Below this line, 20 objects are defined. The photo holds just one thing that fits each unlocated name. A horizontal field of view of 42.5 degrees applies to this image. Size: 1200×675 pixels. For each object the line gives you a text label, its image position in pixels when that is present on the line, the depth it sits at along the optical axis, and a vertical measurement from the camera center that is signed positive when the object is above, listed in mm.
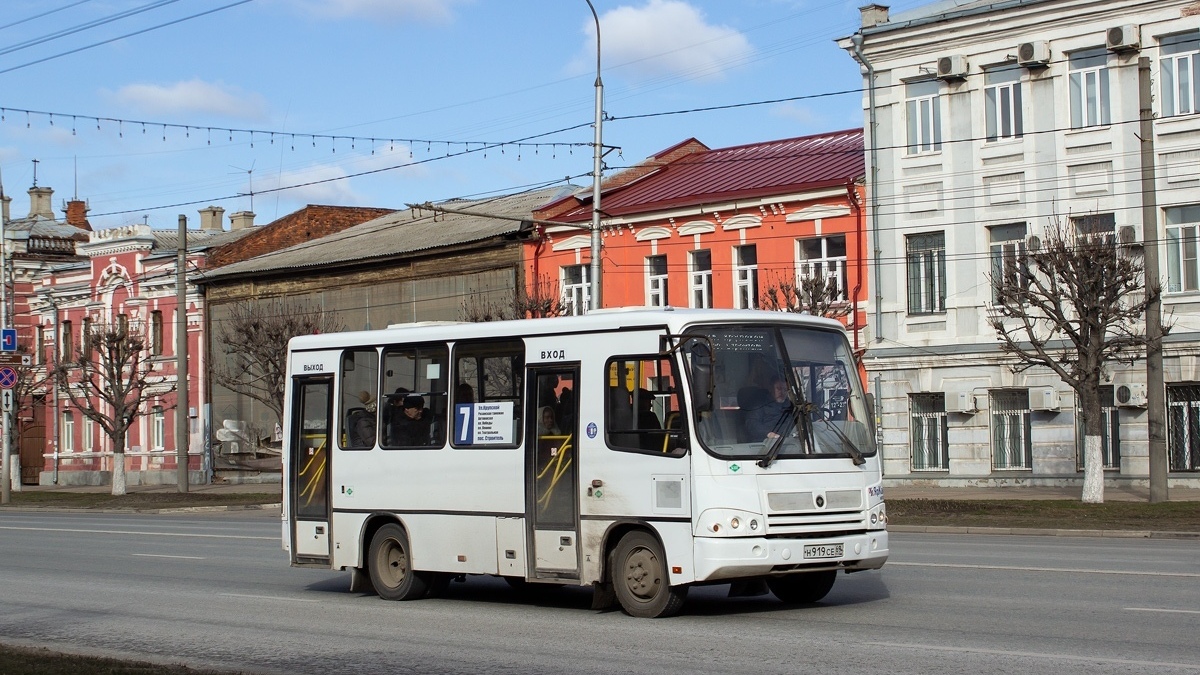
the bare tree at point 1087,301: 28438 +1855
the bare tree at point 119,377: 47750 +1324
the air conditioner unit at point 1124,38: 32594 +7656
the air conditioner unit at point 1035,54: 34062 +7668
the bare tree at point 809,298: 35000 +2519
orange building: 38406 +4679
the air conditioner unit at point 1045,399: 34219 +45
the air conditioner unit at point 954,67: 35438 +7705
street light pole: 30500 +4268
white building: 32562 +4604
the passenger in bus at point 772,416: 12961 -91
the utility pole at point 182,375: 43125 +1086
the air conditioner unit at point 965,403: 35625 -15
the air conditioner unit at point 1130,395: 32625 +102
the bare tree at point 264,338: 46469 +2385
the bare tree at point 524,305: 40875 +2882
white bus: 12781 -454
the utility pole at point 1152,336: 27719 +1145
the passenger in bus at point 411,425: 15305 -147
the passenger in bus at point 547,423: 14016 -134
